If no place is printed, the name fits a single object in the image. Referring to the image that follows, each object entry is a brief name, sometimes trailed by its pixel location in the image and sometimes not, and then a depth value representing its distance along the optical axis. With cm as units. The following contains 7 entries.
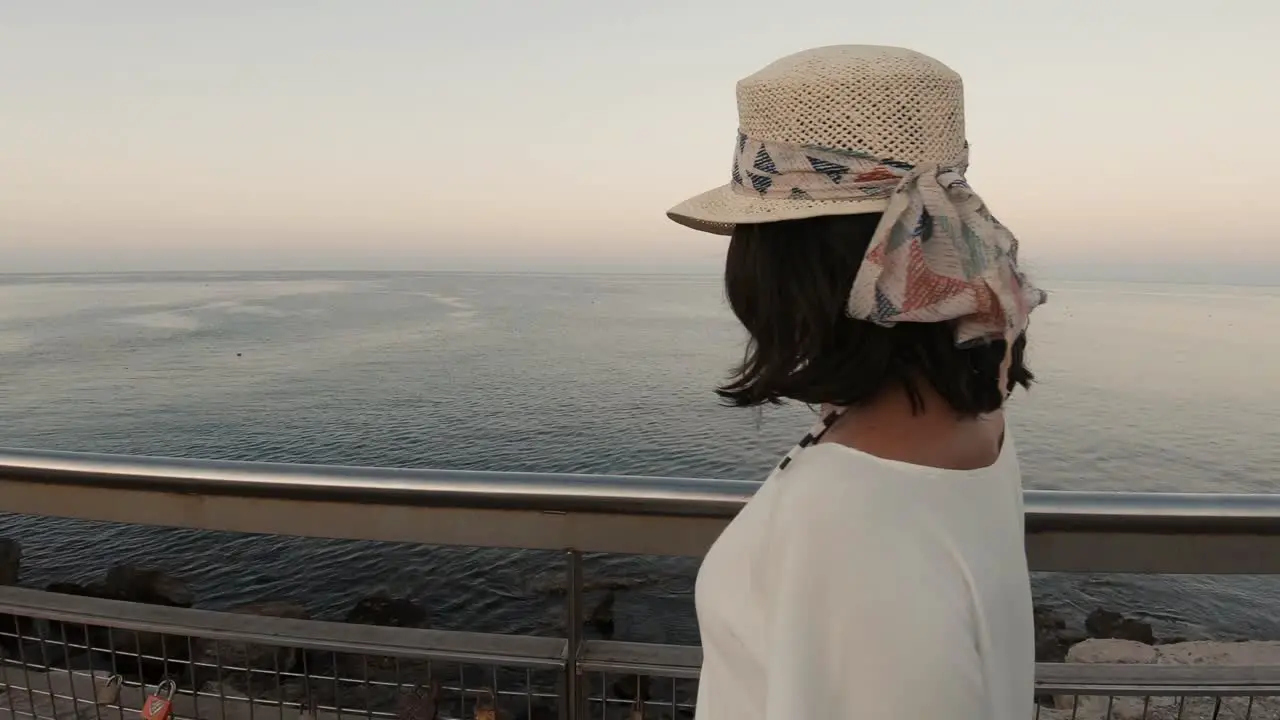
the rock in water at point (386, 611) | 1179
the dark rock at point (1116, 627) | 1362
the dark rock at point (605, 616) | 1507
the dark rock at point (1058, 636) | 834
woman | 66
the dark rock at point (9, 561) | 892
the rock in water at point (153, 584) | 1084
